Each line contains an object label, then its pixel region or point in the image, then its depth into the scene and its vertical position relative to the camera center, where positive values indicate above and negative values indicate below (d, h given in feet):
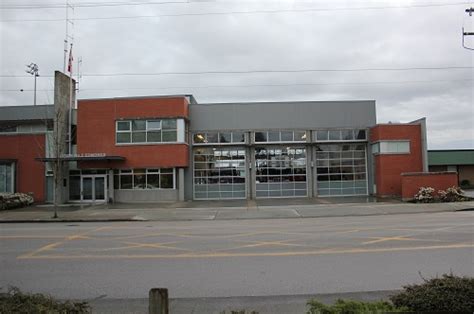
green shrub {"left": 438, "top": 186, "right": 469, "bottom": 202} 90.58 -3.44
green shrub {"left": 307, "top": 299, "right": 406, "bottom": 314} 15.17 -4.45
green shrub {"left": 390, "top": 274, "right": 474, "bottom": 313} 15.64 -4.27
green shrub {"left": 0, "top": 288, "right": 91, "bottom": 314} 14.96 -4.28
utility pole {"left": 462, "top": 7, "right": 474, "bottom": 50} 71.59 +27.32
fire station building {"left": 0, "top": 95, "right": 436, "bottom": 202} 104.99 +7.59
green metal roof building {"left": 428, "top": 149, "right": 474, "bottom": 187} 164.86 +6.02
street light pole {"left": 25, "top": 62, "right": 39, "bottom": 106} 192.44 +49.86
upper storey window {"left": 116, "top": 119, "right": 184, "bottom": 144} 104.94 +12.01
